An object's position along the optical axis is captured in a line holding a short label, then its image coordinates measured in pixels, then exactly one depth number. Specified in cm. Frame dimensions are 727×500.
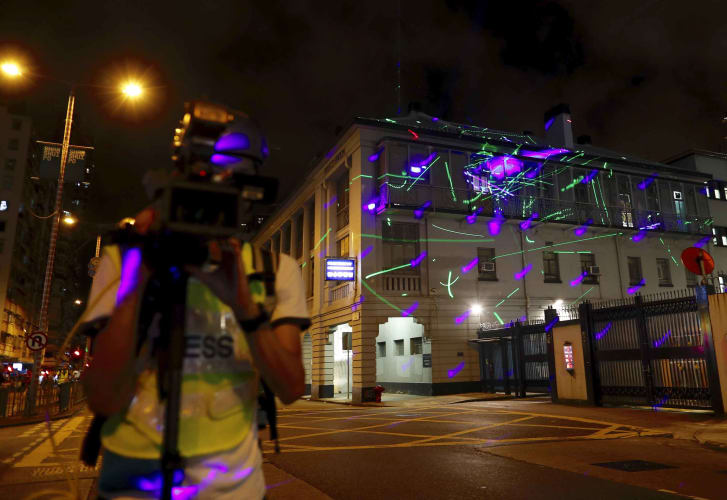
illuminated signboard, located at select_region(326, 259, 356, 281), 2359
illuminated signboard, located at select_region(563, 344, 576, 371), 1806
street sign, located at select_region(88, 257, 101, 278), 1792
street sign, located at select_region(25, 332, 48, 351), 1613
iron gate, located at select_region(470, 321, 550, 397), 2098
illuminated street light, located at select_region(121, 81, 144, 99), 1561
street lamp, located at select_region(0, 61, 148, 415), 1577
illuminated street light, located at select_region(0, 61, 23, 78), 1462
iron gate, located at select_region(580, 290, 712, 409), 1422
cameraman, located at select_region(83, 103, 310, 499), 157
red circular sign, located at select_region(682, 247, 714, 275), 1395
